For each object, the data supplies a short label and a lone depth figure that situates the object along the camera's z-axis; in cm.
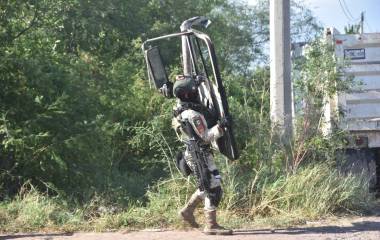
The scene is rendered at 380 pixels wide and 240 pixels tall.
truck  1861
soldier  1291
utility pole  1678
